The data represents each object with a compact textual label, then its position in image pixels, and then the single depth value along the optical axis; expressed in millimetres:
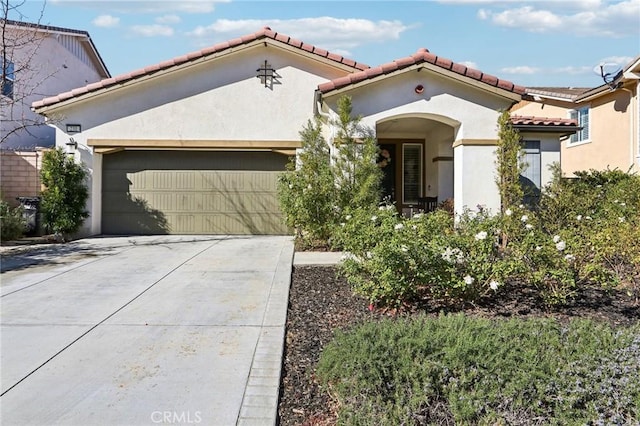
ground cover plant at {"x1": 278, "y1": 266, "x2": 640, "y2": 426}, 3604
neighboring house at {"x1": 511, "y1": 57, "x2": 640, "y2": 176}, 15742
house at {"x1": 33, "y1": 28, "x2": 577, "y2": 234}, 12453
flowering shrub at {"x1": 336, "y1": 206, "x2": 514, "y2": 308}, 5543
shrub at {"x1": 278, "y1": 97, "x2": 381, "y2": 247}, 10148
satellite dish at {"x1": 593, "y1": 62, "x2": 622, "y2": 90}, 15391
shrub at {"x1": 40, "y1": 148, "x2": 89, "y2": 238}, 11828
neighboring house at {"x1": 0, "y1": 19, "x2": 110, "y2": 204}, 13289
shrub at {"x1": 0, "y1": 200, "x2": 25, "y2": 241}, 11633
